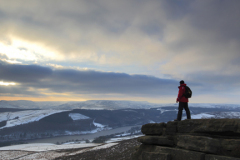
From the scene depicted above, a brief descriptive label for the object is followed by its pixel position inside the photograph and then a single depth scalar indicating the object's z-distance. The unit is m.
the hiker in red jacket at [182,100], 13.64
